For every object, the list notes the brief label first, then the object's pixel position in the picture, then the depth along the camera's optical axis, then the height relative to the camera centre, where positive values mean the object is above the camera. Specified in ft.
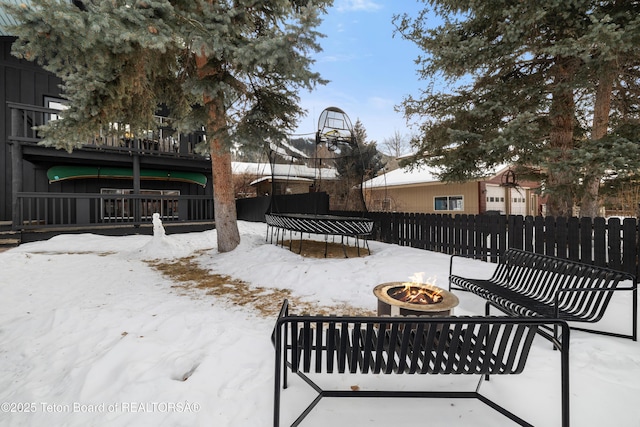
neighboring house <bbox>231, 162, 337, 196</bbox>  29.07 +3.64
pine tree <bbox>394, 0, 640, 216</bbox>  17.22 +9.09
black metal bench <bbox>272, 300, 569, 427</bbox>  5.23 -2.75
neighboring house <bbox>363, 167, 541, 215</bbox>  52.34 +2.53
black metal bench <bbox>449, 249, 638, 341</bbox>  8.41 -2.95
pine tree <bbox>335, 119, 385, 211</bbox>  26.89 +4.40
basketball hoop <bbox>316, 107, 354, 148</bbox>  29.09 +8.50
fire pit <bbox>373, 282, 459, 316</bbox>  7.69 -2.58
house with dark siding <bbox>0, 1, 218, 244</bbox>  30.35 +6.15
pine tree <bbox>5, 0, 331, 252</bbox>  12.25 +7.90
